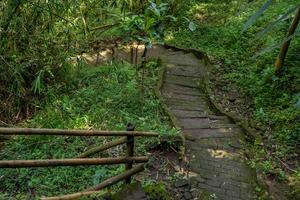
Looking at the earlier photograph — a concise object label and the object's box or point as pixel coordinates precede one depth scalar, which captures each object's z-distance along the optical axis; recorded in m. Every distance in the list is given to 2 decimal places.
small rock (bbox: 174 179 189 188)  4.79
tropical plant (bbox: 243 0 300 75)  7.02
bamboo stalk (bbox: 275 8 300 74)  7.02
